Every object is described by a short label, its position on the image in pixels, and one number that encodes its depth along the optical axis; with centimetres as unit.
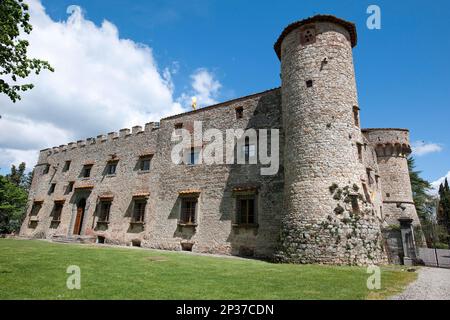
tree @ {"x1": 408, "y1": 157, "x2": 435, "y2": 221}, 3484
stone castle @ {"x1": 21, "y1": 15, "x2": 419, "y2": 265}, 1376
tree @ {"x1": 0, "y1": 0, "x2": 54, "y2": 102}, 848
